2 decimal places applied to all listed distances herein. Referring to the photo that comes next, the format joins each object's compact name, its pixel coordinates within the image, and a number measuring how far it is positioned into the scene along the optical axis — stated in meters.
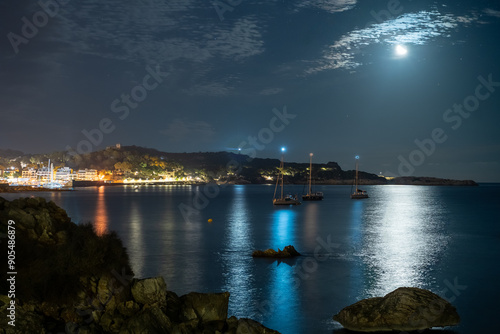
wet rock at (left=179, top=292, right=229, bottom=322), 13.65
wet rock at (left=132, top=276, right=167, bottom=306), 13.41
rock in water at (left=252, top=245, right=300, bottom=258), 30.03
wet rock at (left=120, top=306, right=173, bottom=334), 11.55
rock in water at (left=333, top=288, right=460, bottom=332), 15.26
